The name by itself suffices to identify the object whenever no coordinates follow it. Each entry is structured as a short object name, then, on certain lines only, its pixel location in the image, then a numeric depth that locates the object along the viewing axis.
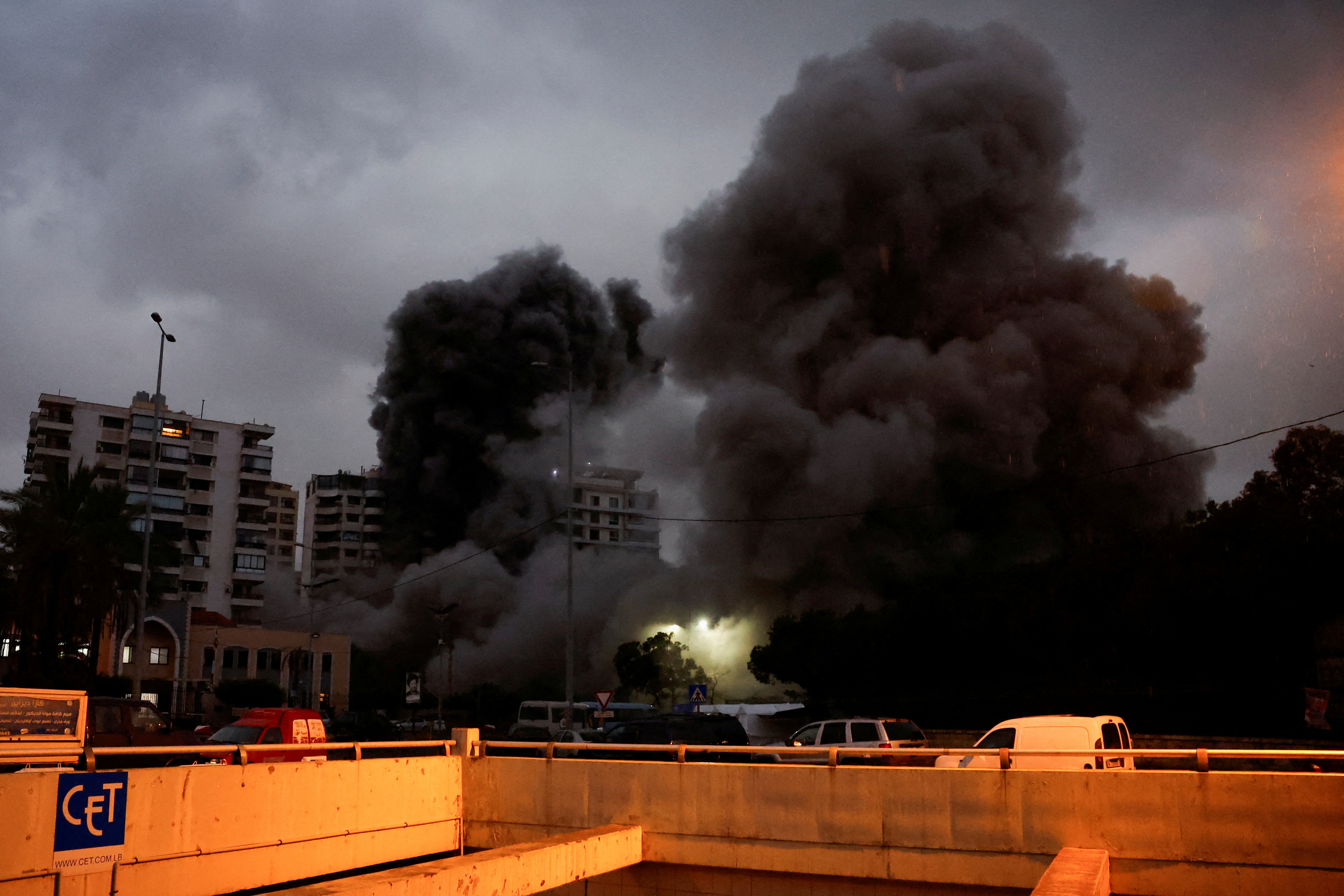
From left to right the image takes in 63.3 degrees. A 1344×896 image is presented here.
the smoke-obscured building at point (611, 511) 122.44
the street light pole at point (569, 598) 30.05
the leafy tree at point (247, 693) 59.59
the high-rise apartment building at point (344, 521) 115.75
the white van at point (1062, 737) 12.71
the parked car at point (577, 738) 21.20
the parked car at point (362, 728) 37.00
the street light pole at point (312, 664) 50.91
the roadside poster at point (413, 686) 29.41
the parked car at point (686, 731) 21.81
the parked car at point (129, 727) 17.62
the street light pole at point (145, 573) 32.69
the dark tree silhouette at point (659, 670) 56.81
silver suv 18.69
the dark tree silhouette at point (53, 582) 31.70
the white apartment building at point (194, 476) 78.81
